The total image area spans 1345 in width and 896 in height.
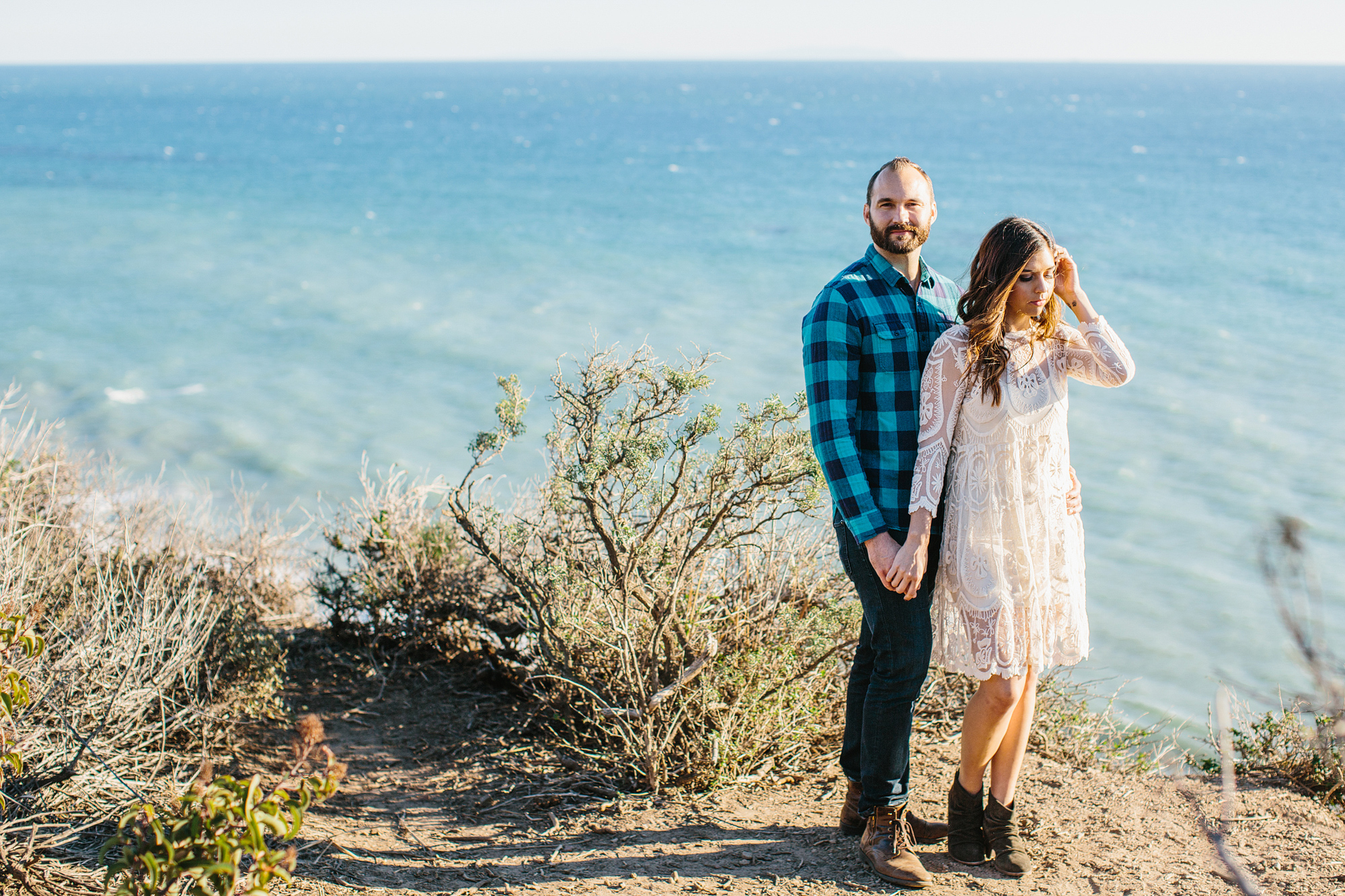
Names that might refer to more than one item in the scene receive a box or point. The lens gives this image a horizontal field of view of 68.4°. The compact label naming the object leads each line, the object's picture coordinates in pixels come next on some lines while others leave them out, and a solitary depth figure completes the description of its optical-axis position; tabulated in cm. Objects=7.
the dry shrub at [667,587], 341
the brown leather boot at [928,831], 317
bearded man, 285
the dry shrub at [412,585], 464
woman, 279
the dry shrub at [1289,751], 370
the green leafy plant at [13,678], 234
